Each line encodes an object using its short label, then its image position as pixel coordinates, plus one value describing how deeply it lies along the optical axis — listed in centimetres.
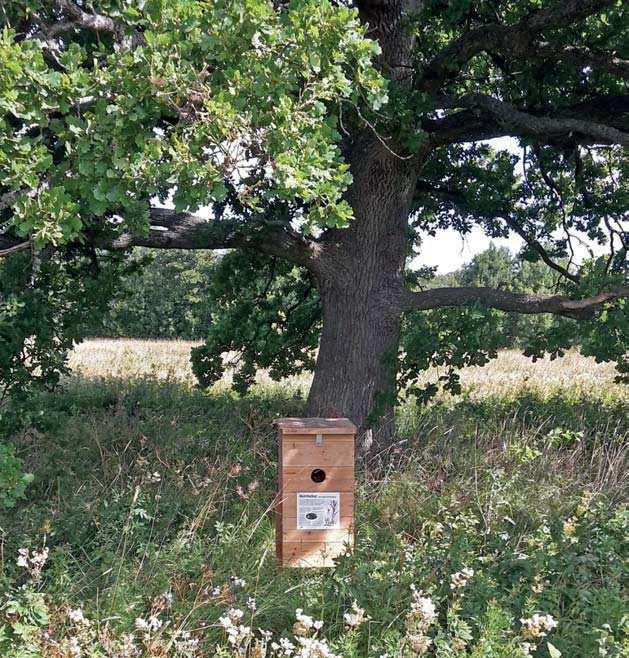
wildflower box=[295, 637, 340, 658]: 276
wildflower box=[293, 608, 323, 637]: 288
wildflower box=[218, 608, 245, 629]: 288
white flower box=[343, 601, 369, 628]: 300
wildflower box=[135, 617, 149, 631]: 295
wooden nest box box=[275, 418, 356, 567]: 415
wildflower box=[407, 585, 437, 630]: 296
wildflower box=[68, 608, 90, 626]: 308
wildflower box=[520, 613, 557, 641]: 290
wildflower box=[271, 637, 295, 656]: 281
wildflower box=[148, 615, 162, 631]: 301
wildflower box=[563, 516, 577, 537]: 411
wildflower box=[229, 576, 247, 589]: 344
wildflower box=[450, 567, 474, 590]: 332
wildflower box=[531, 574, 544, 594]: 340
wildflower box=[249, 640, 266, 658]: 293
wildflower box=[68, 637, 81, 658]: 296
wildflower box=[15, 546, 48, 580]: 324
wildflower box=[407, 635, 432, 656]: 292
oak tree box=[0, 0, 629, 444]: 322
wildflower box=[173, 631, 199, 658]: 307
